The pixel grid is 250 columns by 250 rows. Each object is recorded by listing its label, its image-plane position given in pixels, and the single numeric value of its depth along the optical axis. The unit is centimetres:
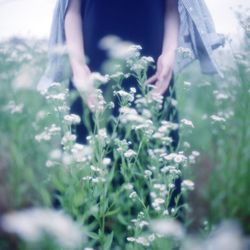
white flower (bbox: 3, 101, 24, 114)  163
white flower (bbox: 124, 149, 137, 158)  123
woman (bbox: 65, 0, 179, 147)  129
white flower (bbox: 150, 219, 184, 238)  100
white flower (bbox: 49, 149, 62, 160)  122
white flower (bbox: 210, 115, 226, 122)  151
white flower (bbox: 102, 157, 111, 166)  119
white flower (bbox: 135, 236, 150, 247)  116
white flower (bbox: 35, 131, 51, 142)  132
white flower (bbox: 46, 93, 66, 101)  129
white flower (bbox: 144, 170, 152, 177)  124
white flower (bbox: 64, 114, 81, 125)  124
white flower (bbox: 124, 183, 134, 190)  119
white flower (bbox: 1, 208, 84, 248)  75
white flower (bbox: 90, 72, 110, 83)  122
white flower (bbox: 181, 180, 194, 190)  125
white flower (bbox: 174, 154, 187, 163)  127
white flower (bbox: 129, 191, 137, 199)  122
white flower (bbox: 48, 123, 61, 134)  132
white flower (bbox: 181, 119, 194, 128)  139
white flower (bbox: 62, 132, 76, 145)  119
